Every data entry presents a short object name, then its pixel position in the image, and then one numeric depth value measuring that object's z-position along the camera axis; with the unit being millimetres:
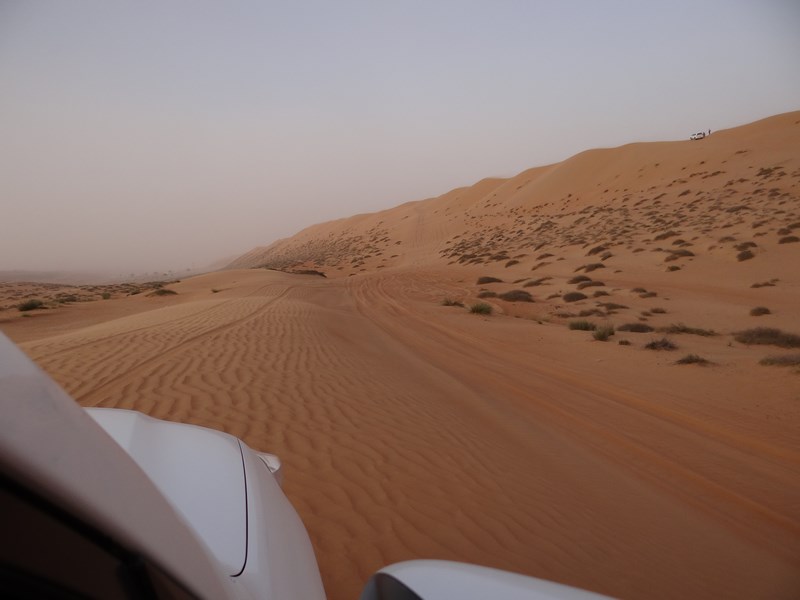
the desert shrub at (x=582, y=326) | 12328
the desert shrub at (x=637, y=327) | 11930
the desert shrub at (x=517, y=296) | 18000
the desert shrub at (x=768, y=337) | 9709
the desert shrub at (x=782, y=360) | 7961
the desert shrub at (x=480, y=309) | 15672
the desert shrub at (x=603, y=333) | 10898
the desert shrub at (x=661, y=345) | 9930
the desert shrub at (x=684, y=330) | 11344
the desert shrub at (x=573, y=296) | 17109
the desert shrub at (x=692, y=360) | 8680
